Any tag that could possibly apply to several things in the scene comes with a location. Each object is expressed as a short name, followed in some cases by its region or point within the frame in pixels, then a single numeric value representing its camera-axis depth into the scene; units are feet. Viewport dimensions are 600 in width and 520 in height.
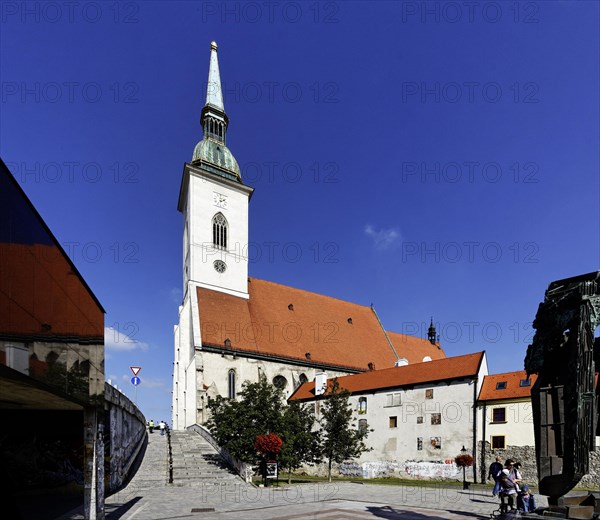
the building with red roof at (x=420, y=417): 90.53
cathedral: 129.49
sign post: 86.01
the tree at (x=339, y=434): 85.46
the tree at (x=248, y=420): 68.54
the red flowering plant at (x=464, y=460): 70.44
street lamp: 87.58
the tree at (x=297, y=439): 69.82
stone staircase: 63.87
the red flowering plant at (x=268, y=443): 63.33
